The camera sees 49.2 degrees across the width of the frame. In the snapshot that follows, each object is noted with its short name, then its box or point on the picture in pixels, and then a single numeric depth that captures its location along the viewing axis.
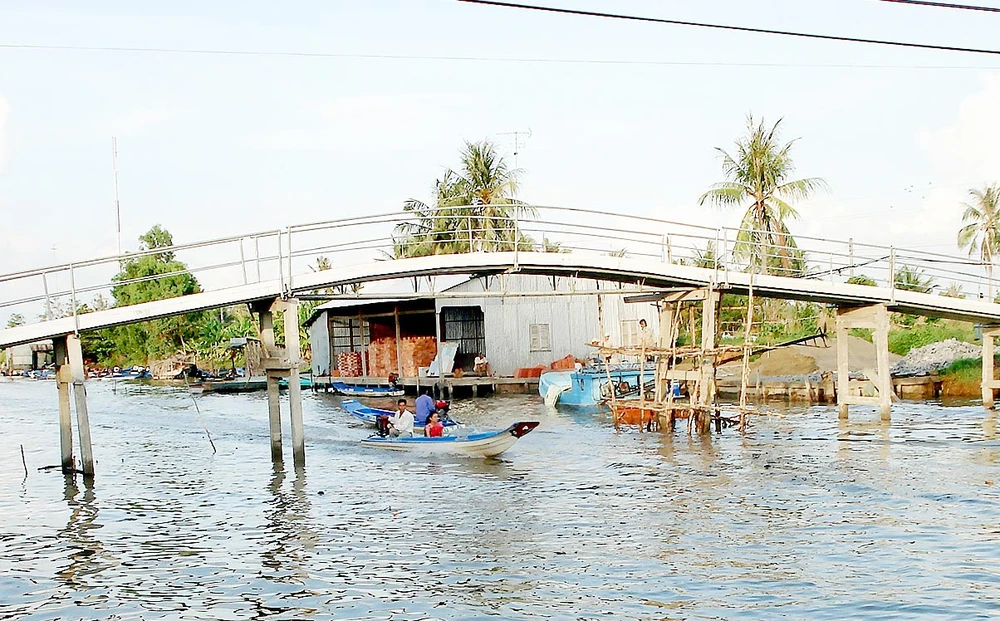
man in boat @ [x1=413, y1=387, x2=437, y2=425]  27.56
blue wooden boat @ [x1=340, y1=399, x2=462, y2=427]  34.44
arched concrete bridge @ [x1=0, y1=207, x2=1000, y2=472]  22.02
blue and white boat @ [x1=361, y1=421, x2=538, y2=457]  25.00
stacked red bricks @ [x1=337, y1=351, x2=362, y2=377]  54.03
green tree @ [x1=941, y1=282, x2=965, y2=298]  55.06
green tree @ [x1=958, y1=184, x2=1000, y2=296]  65.69
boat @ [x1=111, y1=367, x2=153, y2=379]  84.29
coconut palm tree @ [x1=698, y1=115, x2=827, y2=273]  50.81
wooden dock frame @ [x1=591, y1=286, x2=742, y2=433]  28.56
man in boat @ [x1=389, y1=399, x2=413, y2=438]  27.91
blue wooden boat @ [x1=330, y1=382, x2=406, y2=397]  46.53
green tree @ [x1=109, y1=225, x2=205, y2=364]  84.56
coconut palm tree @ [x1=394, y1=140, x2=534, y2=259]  56.16
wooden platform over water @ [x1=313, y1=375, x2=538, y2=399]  45.19
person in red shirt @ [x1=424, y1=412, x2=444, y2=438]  26.69
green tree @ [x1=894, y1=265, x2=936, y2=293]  52.72
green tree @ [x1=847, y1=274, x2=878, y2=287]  53.19
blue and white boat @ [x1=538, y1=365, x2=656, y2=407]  40.91
